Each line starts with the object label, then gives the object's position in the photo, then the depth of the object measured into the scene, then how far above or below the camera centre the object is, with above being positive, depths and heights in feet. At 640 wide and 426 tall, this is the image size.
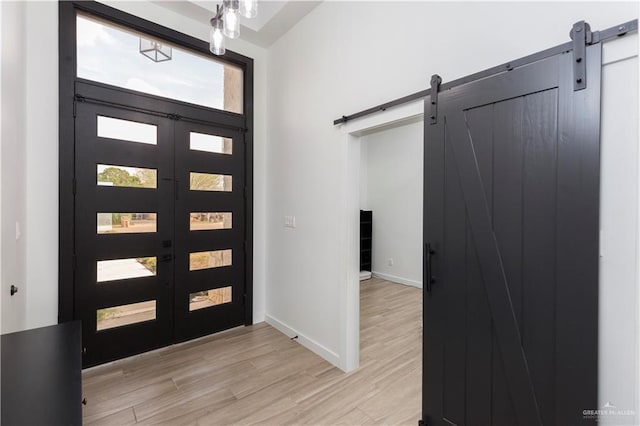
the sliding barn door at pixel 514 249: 4.31 -0.65
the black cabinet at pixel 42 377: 2.81 -2.01
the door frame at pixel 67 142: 8.13 +1.84
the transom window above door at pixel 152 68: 8.73 +4.85
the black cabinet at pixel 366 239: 20.02 -2.04
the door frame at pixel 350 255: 8.57 -1.37
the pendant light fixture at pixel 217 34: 6.31 +3.84
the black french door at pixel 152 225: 8.63 -0.59
